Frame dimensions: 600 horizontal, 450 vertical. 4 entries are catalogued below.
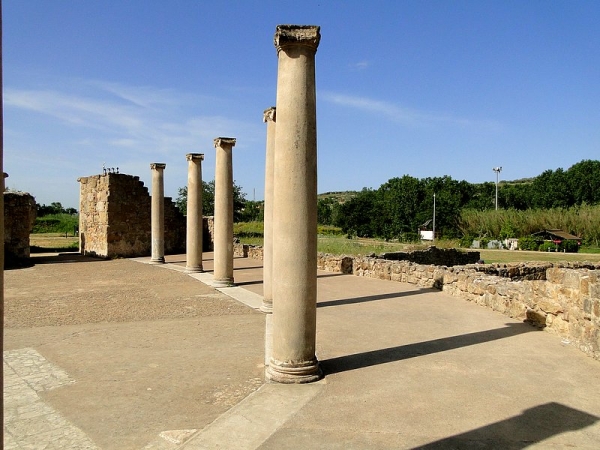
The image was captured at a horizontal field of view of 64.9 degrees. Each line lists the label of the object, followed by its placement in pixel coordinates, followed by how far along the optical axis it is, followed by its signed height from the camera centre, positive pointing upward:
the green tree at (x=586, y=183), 67.38 +6.17
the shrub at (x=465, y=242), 41.94 -1.60
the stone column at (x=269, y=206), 10.54 +0.38
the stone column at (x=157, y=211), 21.30 +0.53
